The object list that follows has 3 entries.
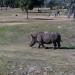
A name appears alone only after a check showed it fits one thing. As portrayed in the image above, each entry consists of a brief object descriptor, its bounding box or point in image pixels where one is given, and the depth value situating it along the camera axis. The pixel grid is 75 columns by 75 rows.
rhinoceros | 22.72
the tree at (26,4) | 71.75
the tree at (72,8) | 67.78
